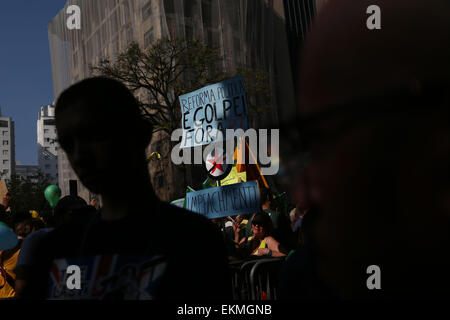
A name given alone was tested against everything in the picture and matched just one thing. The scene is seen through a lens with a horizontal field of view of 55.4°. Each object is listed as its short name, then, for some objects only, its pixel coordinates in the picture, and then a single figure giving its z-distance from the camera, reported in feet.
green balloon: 32.32
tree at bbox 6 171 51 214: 129.59
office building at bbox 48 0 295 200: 65.77
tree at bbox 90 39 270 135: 60.64
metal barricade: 12.00
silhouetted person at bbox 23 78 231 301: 3.18
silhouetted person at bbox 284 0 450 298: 1.43
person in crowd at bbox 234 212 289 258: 14.62
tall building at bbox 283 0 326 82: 108.68
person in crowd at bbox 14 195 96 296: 7.80
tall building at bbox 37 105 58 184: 338.75
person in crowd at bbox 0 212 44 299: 12.47
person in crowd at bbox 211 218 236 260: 17.70
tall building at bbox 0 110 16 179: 322.96
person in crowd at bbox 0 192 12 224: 16.00
